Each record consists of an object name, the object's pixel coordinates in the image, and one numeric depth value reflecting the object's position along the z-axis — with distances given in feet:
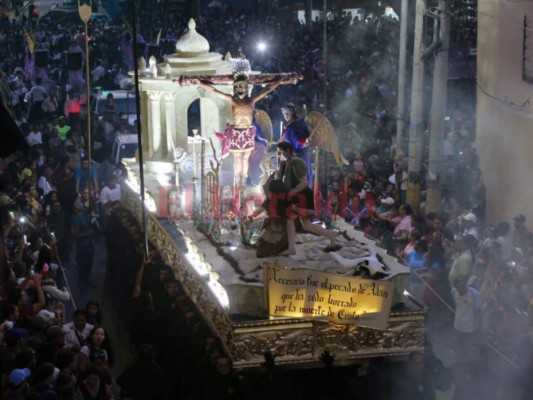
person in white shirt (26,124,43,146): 78.74
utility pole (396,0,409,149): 74.28
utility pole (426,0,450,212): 61.98
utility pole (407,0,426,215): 65.31
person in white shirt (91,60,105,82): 107.04
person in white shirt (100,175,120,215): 64.49
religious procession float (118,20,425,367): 38.86
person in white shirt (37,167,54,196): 65.31
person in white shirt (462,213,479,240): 54.19
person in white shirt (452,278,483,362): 43.24
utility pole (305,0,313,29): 120.70
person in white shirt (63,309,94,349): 39.42
